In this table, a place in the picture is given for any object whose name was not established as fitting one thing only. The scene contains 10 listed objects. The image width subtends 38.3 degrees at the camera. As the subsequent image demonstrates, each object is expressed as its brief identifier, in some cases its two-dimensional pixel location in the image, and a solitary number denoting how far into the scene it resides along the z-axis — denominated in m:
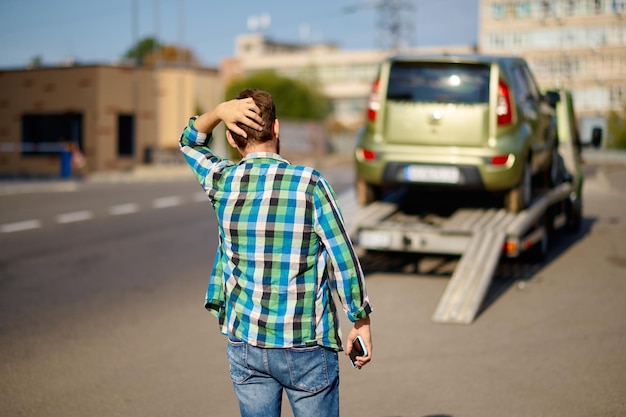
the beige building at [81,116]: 45.97
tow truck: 8.22
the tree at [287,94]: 81.75
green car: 9.85
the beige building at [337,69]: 124.94
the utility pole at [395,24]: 76.55
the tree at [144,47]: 146.94
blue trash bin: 36.97
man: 3.07
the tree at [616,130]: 48.69
